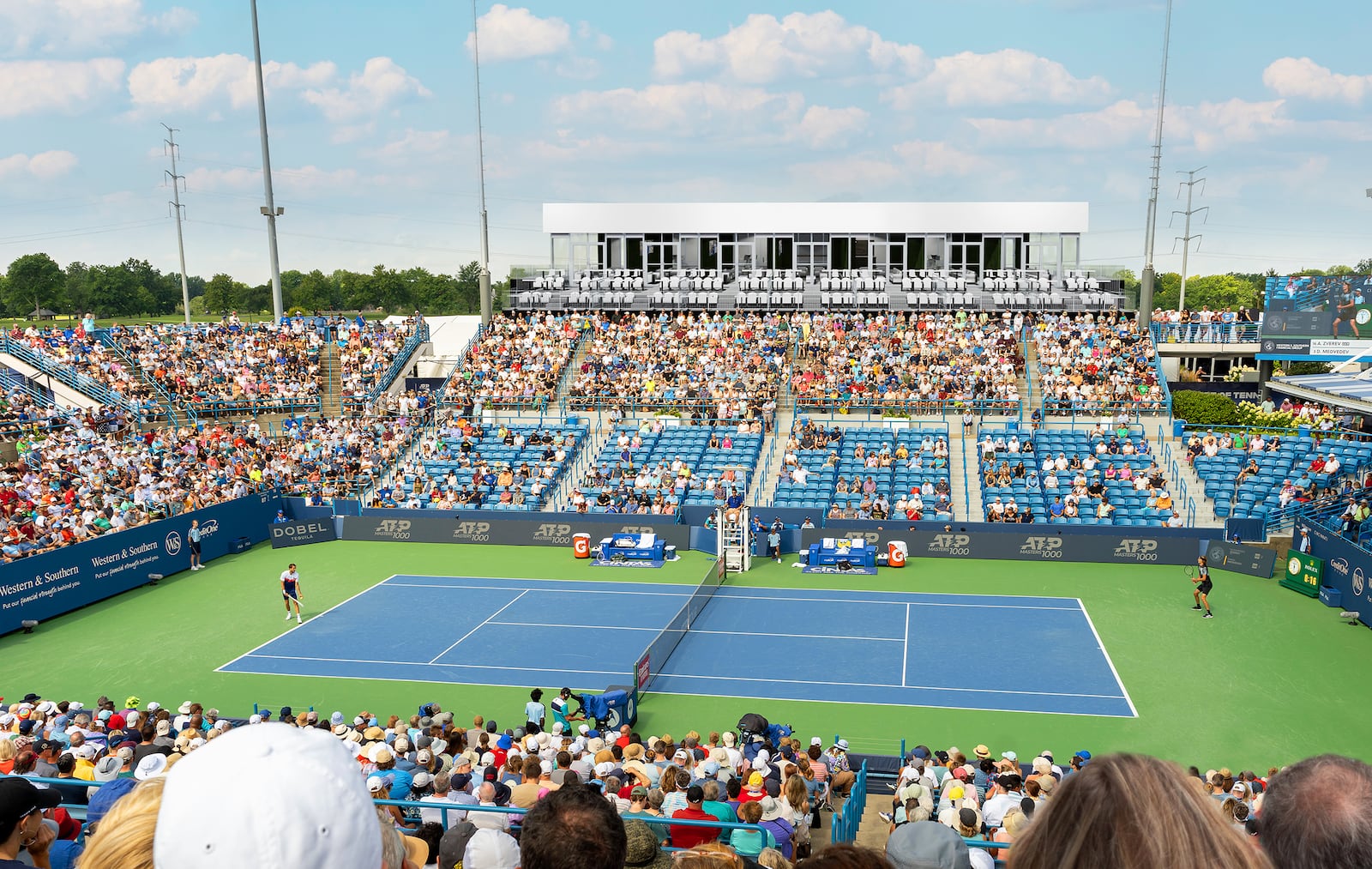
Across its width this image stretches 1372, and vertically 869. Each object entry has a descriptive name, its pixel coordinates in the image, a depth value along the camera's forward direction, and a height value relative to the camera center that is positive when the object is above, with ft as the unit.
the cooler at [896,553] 97.60 -25.00
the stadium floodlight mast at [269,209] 147.19 +12.75
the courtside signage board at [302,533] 108.27 -25.59
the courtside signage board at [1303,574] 84.07 -23.64
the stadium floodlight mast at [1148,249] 155.33 +6.25
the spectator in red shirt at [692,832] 33.60 -17.79
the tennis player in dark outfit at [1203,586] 79.00 -22.81
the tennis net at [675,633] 65.16 -24.88
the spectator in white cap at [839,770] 42.58 -20.82
